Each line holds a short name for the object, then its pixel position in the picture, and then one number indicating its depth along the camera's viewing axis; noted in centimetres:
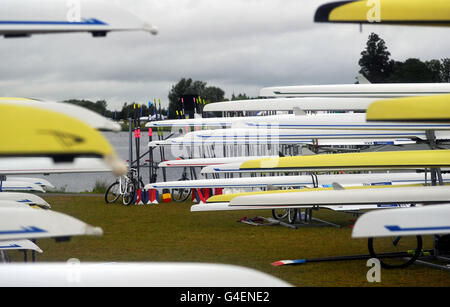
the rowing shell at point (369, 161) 997
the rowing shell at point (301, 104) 1736
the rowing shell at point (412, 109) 458
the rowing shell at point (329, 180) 1762
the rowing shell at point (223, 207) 1587
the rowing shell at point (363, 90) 1453
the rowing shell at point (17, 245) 802
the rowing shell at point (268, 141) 1927
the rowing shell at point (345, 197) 882
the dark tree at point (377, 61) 3763
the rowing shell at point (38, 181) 1773
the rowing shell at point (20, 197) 950
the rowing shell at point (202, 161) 2259
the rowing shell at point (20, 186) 1610
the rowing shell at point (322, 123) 1286
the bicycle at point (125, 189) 2715
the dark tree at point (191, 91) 3366
